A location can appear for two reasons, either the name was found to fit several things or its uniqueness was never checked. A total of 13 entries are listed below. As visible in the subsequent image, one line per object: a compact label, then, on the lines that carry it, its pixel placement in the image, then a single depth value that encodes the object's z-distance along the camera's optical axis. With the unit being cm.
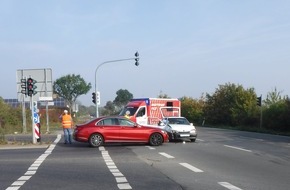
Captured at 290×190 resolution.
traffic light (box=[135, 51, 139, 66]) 4147
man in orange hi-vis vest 2375
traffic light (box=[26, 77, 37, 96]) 2439
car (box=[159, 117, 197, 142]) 2486
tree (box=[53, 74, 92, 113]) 10844
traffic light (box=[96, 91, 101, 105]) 4344
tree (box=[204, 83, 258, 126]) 5458
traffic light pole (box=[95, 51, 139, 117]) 4147
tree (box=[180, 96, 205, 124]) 6906
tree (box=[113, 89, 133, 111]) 11256
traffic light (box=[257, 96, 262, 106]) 4366
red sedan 2156
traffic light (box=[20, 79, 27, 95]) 2520
